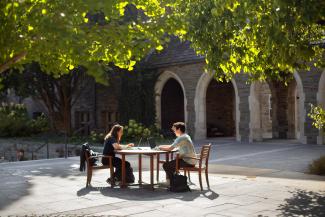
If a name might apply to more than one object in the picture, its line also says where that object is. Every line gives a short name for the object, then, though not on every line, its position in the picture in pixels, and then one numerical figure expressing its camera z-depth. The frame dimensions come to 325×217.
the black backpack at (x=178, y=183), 8.30
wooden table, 8.55
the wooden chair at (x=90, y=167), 8.91
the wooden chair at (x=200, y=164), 8.47
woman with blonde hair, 9.02
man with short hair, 8.55
